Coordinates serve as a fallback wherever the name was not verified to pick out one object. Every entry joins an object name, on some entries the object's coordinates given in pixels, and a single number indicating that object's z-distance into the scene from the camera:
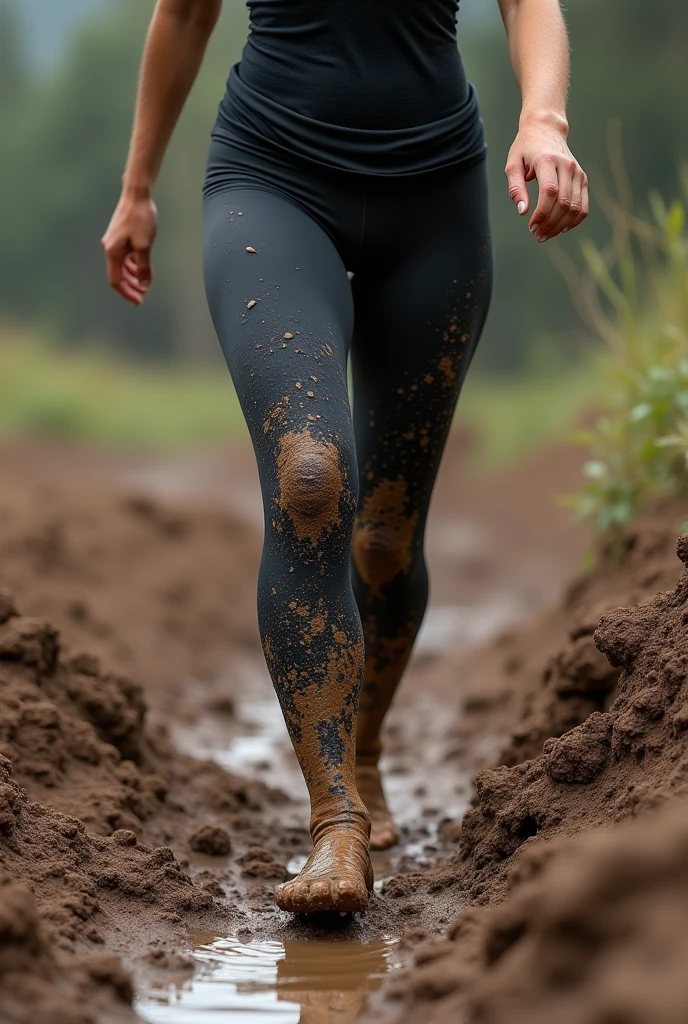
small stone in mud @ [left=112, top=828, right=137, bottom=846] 4.57
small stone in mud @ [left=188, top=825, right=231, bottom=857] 5.29
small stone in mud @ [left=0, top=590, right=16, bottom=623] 5.52
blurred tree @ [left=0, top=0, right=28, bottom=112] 51.47
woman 4.20
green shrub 7.37
